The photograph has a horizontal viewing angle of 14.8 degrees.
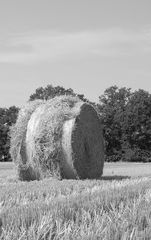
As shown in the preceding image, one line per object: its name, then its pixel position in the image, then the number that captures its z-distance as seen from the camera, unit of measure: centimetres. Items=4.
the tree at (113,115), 5050
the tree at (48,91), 4706
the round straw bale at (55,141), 1471
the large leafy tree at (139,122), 4944
